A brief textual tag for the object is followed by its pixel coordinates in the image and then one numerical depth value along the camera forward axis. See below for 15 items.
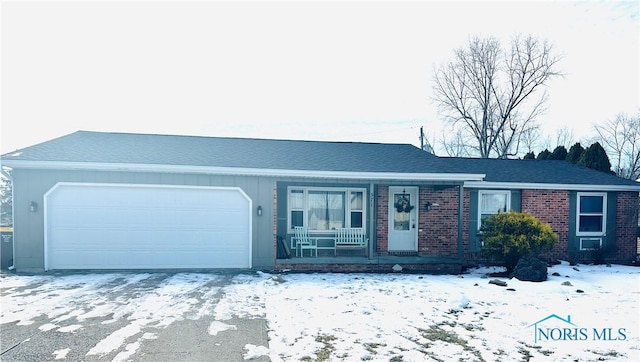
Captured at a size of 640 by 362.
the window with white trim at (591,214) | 11.37
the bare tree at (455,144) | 28.92
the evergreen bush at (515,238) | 9.09
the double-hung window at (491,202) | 11.01
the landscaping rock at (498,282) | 7.94
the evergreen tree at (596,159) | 15.83
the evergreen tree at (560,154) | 17.27
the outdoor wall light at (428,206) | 10.69
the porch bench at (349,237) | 10.86
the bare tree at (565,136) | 31.30
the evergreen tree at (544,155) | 17.94
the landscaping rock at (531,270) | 8.32
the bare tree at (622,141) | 26.05
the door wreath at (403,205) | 10.88
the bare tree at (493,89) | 25.64
